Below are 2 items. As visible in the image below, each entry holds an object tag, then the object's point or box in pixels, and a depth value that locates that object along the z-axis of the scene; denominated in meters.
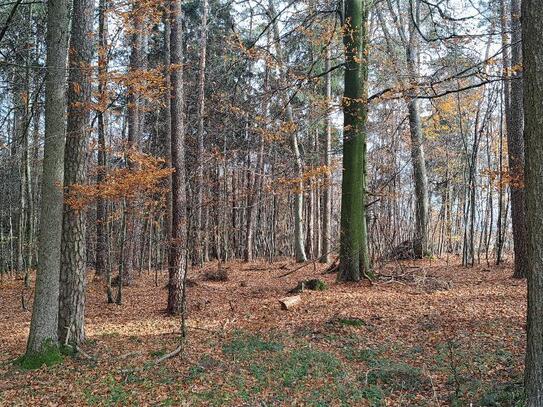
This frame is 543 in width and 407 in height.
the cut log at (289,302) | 9.84
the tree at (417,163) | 15.55
